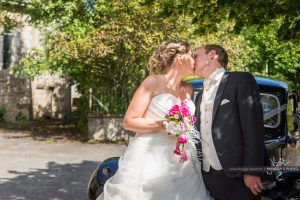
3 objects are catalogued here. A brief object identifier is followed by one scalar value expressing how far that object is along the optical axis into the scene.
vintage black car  3.14
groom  3.11
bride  3.73
